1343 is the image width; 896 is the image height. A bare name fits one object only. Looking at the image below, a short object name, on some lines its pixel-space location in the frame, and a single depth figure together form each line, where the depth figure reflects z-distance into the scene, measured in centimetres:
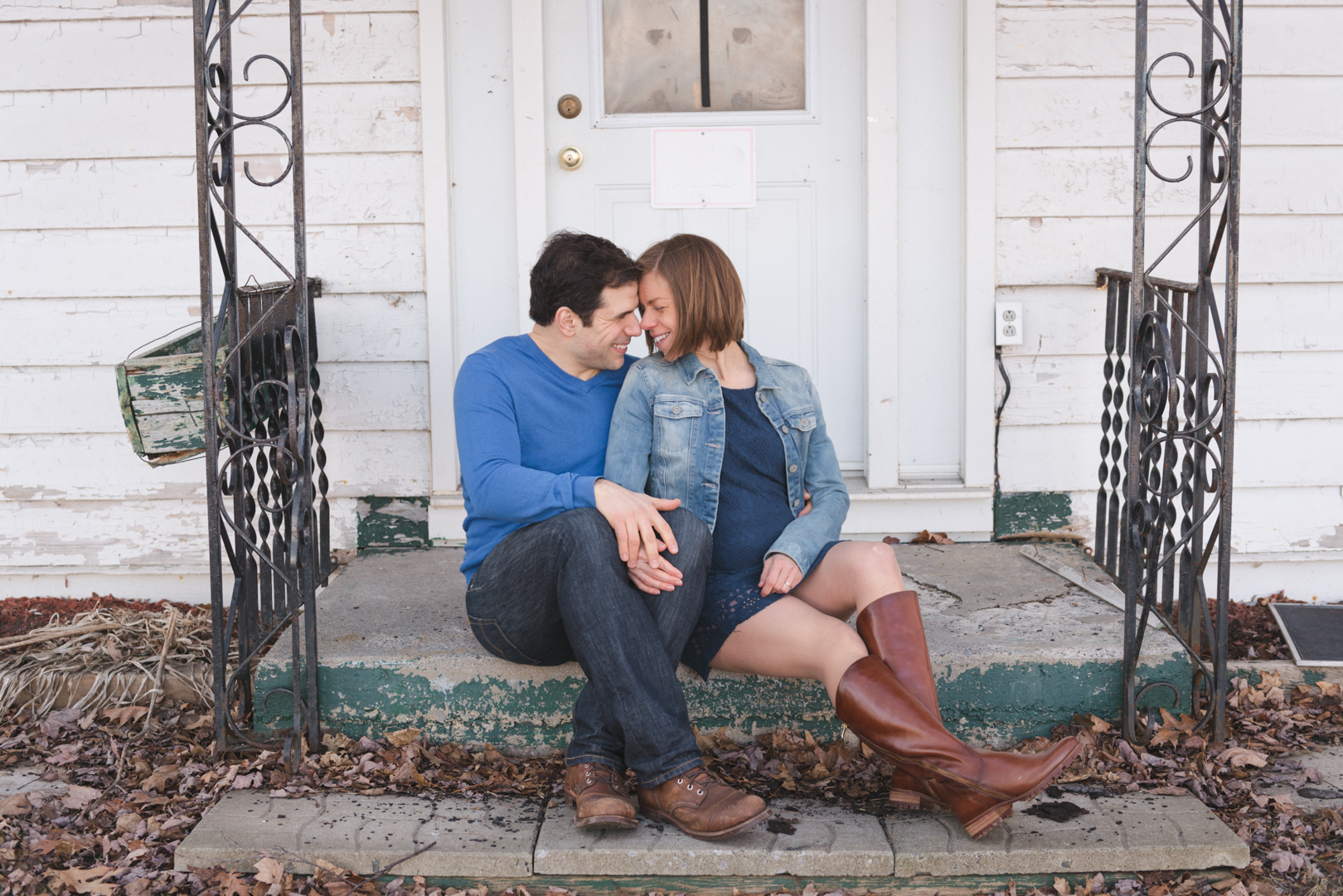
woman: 229
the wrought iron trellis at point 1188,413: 252
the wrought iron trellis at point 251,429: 247
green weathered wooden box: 269
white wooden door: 357
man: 222
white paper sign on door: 360
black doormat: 323
